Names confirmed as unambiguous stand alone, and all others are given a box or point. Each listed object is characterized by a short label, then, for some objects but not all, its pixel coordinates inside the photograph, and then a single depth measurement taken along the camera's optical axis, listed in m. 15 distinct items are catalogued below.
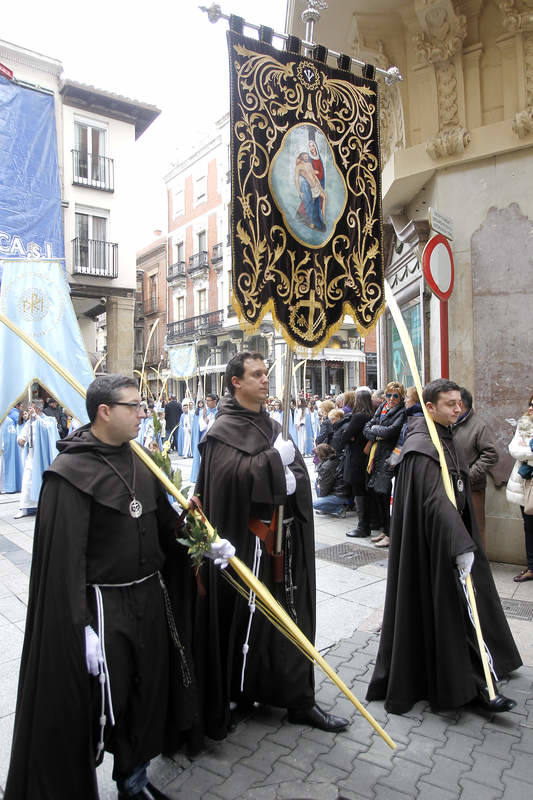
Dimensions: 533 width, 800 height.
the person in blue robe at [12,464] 11.10
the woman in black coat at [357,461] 7.16
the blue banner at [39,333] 3.29
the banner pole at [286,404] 2.96
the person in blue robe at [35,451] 8.85
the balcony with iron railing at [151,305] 42.22
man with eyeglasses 2.12
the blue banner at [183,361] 15.27
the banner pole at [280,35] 3.11
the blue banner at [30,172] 9.16
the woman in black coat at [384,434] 6.38
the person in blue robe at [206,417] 12.01
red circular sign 5.32
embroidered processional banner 3.19
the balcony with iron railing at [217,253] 33.88
